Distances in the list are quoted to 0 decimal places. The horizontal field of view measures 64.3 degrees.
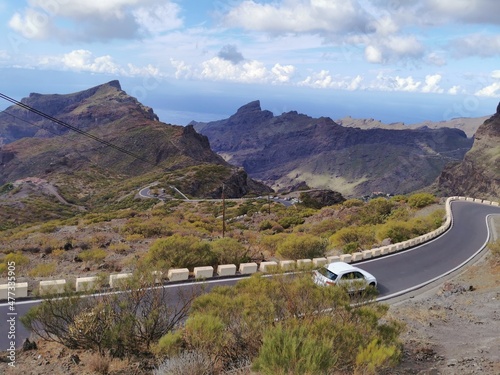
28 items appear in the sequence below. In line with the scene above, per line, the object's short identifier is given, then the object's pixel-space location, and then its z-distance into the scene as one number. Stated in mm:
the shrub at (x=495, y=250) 20766
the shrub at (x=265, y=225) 36116
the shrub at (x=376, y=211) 35719
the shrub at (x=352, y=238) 24359
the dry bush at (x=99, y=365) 7079
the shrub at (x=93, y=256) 16889
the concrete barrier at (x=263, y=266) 15727
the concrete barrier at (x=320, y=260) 17156
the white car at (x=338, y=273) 13875
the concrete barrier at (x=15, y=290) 11055
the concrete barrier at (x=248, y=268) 15719
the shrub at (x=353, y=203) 42581
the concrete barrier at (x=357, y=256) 19536
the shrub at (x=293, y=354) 5769
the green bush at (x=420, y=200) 43531
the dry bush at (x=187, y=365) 6371
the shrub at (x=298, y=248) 19266
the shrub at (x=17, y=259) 16844
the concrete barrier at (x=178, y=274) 13977
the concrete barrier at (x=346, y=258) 19081
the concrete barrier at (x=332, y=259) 17992
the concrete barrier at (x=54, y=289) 8564
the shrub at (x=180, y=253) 15414
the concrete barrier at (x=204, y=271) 14609
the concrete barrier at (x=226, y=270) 15320
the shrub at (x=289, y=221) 37312
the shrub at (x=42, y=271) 14727
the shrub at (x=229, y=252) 17016
